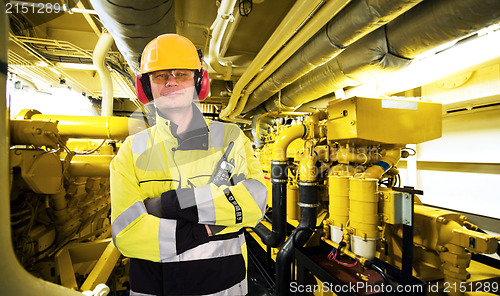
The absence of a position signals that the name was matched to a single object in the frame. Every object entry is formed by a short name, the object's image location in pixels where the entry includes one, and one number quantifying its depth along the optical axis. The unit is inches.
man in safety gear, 39.9
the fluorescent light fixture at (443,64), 67.2
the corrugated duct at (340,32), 54.9
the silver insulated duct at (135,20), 52.2
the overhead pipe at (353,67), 75.5
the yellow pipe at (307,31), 56.4
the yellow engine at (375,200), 68.7
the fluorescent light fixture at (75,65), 138.3
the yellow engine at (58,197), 81.2
